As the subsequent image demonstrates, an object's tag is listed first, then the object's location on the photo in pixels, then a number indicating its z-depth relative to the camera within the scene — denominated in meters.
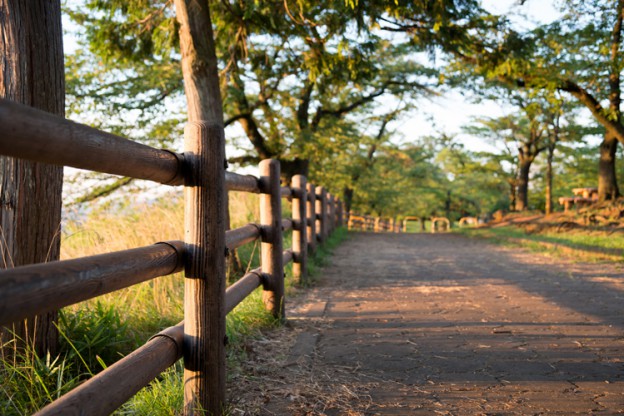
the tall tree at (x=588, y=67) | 13.25
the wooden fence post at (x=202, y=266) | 2.83
